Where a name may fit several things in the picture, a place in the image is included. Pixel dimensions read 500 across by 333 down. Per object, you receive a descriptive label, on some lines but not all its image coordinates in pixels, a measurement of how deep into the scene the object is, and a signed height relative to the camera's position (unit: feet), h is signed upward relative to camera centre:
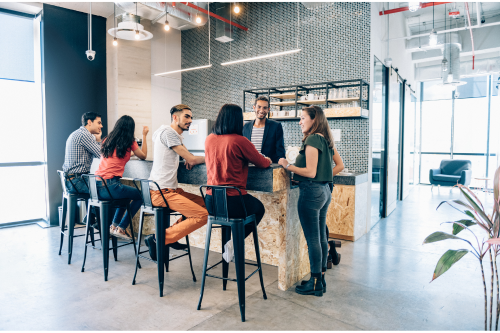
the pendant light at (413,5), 12.62 +5.82
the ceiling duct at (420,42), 24.34 +8.53
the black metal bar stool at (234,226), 7.59 -1.75
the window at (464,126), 31.32 +2.89
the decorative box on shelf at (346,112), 15.19 +1.98
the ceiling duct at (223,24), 19.79 +7.89
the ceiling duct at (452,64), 24.09 +6.74
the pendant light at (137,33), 14.30 +5.36
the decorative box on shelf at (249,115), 18.76 +2.20
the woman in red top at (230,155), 7.66 -0.04
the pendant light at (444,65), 23.95 +6.57
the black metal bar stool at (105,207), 9.94 -1.73
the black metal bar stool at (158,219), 8.77 -1.82
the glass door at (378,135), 16.85 +1.01
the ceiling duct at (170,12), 15.42 +7.22
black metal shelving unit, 15.99 +3.28
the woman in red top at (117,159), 10.50 -0.20
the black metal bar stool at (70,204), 11.58 -1.93
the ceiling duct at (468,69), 27.02 +7.55
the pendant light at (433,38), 17.52 +6.29
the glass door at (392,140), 19.95 +0.89
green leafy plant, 5.25 -1.35
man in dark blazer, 12.20 +0.67
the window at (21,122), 17.08 +1.67
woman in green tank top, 8.39 -0.67
